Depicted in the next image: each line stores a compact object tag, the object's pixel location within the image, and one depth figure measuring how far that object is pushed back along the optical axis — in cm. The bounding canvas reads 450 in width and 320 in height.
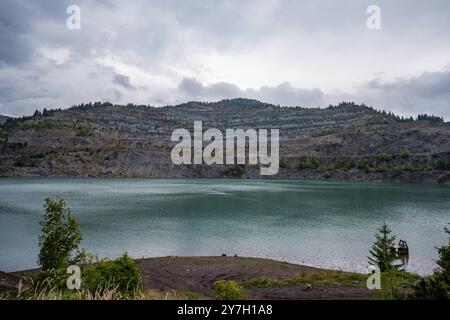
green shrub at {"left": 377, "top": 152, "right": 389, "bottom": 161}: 15600
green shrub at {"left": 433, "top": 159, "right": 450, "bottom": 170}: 13800
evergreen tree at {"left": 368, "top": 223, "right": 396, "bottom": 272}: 2543
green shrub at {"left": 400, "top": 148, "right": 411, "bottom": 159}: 15341
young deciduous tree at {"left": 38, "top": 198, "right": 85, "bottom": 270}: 2038
